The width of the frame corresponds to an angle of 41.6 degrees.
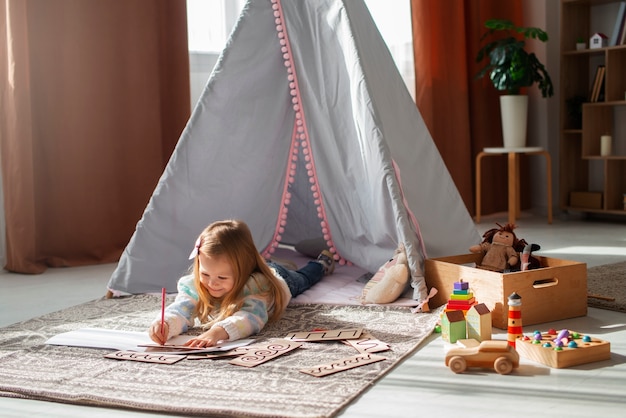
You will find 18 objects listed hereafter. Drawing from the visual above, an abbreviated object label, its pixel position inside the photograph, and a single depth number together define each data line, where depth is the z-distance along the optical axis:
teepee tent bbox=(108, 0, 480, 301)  2.96
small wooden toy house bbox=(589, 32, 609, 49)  4.80
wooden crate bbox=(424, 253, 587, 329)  2.37
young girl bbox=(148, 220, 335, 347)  2.28
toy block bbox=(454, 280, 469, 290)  2.37
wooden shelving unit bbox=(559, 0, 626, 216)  4.82
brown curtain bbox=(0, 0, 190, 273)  3.60
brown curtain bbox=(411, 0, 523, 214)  4.83
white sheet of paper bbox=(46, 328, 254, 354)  2.20
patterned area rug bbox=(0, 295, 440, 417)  1.76
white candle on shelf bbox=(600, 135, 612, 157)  4.80
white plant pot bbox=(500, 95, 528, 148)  4.82
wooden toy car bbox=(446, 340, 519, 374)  1.95
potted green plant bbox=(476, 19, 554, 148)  4.71
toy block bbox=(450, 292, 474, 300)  2.37
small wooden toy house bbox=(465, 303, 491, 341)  2.16
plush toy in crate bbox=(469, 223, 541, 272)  2.61
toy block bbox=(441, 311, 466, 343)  2.21
